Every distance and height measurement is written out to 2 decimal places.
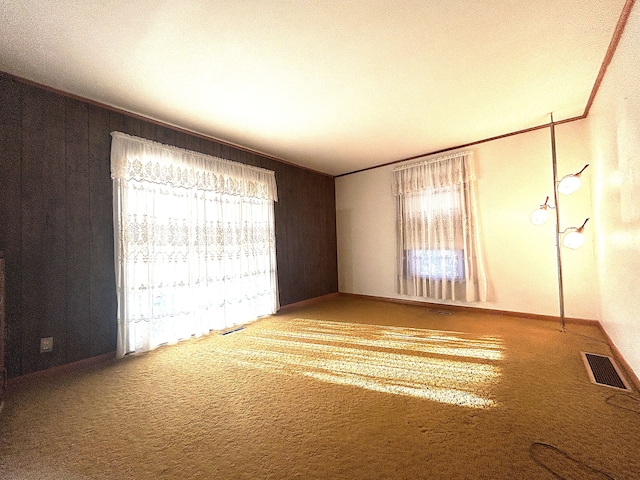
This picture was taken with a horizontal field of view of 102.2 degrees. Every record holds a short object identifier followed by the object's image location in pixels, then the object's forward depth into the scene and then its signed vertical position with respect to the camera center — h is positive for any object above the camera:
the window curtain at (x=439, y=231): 3.99 +0.17
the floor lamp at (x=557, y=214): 2.78 +0.29
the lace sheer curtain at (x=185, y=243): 2.72 +0.09
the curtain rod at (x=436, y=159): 4.07 +1.38
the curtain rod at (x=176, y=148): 2.75 +1.25
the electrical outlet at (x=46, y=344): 2.25 -0.79
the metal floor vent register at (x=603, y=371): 1.90 -1.09
